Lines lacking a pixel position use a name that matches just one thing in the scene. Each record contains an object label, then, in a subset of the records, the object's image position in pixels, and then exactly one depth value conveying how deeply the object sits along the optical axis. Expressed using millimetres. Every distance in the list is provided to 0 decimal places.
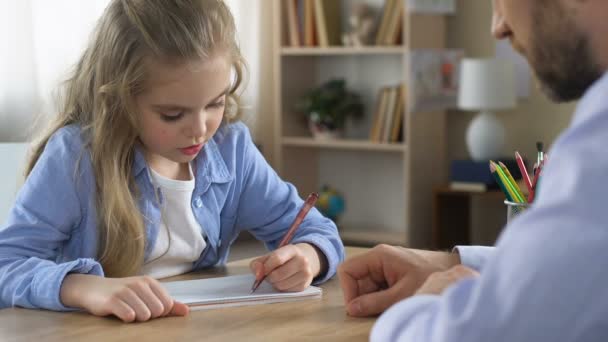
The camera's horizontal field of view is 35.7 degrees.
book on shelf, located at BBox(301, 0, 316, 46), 4723
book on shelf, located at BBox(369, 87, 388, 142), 4609
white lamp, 4180
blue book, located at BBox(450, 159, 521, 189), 4259
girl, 1500
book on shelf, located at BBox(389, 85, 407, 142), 4555
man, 729
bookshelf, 4523
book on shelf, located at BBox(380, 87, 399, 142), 4555
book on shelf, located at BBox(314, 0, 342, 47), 4703
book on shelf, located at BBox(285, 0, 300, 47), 4746
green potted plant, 4730
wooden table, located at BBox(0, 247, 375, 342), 1167
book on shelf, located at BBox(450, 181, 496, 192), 4285
